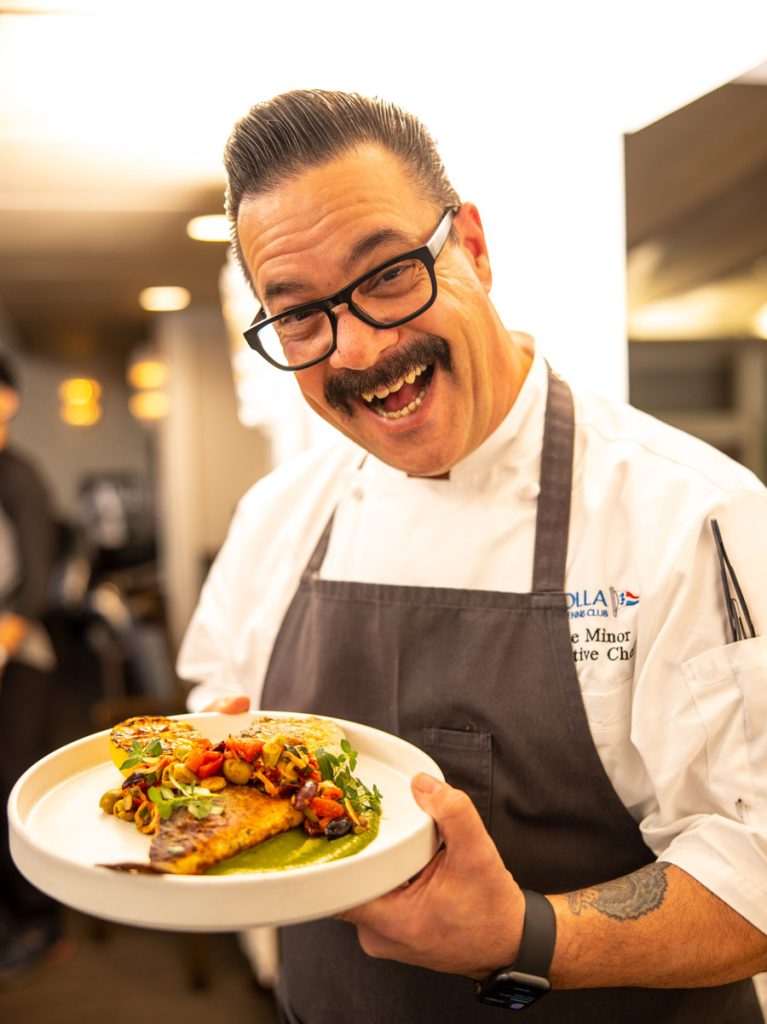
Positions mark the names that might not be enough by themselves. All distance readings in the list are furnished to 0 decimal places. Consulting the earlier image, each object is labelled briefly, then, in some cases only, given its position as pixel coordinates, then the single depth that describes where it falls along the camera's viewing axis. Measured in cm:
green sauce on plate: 60
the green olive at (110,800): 67
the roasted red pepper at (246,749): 69
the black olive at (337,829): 64
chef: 71
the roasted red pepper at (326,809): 64
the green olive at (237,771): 69
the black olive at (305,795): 65
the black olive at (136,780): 66
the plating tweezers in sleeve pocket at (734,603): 72
